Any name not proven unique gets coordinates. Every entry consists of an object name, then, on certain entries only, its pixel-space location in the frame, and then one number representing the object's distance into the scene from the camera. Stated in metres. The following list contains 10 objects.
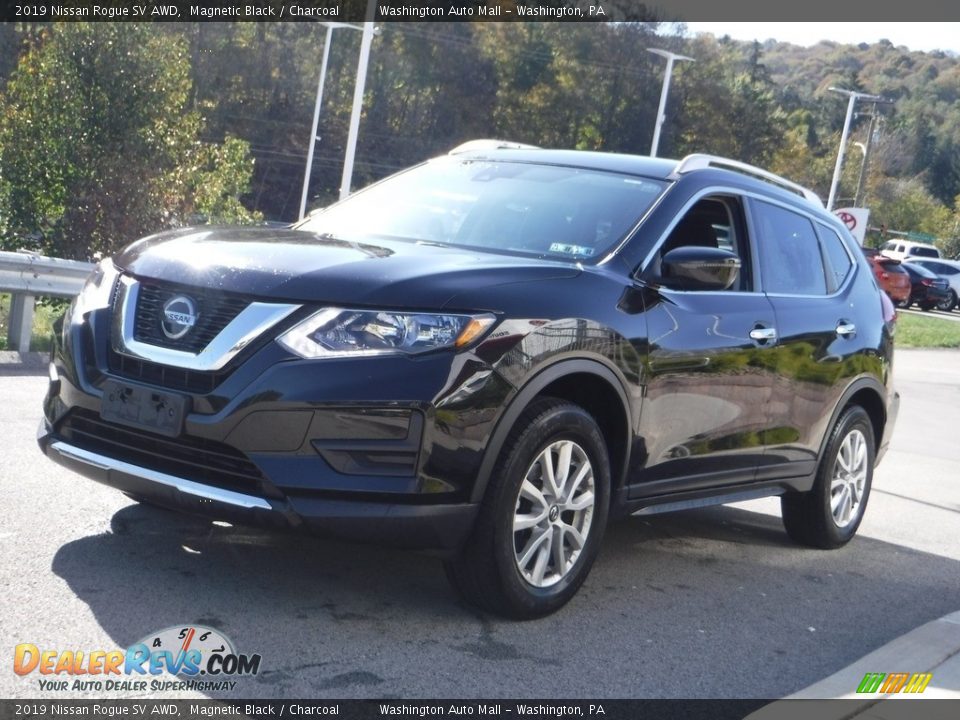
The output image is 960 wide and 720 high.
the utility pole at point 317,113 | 50.76
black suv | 4.30
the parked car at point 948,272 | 49.41
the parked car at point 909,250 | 59.41
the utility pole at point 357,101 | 25.55
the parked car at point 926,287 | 47.88
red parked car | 42.09
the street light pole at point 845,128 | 46.15
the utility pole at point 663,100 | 49.55
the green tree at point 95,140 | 18.97
